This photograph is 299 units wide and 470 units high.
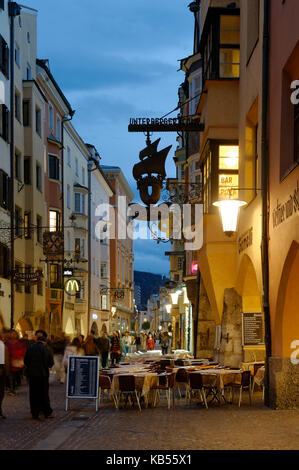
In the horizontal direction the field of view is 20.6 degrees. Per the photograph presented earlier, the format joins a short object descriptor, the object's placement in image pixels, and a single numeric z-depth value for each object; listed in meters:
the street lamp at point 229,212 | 16.88
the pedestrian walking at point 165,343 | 51.62
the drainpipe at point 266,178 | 17.33
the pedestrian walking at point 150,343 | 54.54
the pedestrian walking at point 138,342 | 63.47
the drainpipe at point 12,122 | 36.31
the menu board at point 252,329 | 22.22
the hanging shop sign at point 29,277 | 33.62
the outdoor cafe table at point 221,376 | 18.27
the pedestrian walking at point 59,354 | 28.13
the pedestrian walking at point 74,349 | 25.39
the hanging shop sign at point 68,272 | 43.12
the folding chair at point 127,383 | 18.00
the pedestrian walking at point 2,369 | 16.38
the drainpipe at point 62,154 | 49.10
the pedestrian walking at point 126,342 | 47.38
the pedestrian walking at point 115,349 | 37.66
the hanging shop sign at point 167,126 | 23.59
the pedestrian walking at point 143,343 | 67.35
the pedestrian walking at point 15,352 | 23.31
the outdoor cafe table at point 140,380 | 18.20
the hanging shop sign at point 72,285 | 46.12
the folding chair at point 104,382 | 18.61
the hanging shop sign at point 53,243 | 36.56
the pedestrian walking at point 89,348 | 27.67
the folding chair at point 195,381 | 18.08
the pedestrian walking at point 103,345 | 33.84
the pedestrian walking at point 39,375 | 16.30
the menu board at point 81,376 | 17.98
